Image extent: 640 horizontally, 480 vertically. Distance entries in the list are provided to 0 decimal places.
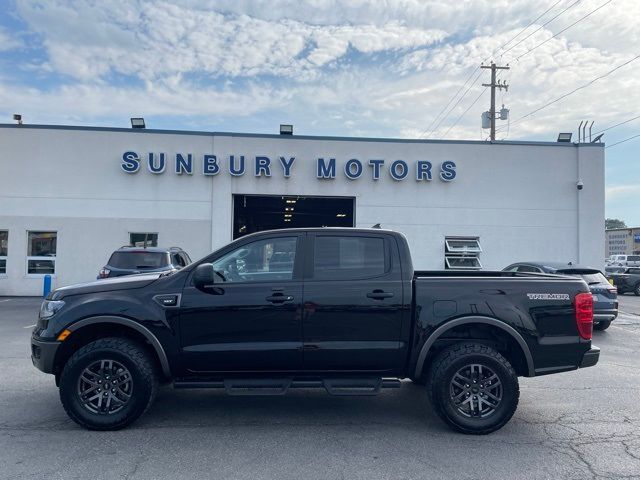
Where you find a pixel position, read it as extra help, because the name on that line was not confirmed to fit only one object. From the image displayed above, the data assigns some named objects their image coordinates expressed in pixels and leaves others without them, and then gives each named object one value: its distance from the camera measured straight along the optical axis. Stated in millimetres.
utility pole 33281
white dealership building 18031
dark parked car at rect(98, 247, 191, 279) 11578
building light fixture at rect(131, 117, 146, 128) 18812
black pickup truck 5090
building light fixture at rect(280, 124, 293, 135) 19188
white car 40350
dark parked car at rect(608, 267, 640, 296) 26219
